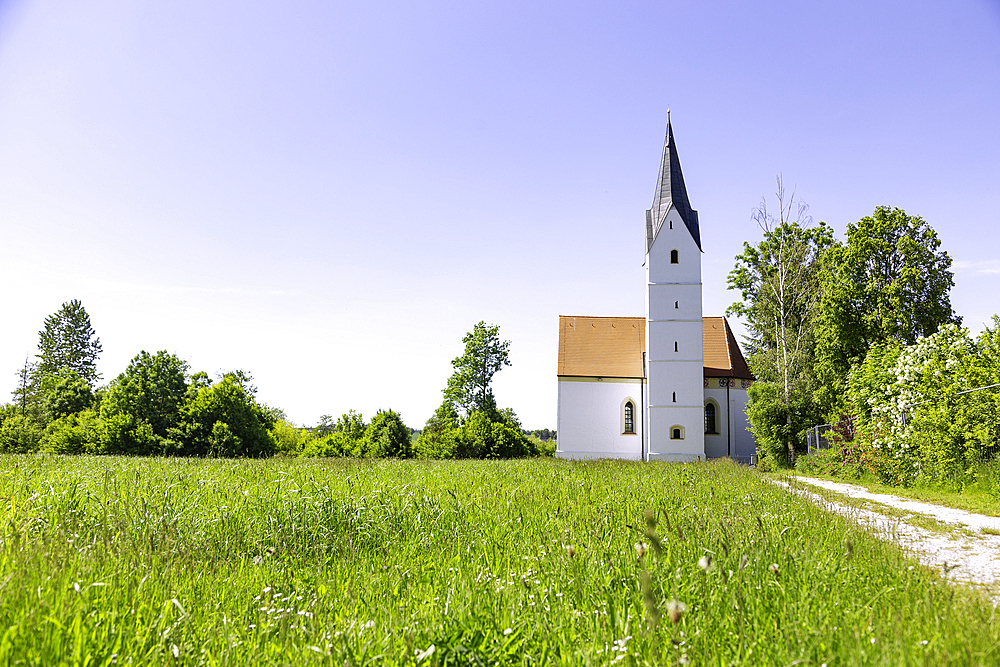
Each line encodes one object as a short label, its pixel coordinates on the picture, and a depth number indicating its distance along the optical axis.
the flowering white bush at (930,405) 12.20
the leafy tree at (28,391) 40.75
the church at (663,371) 34.38
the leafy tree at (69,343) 61.62
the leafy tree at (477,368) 41.69
